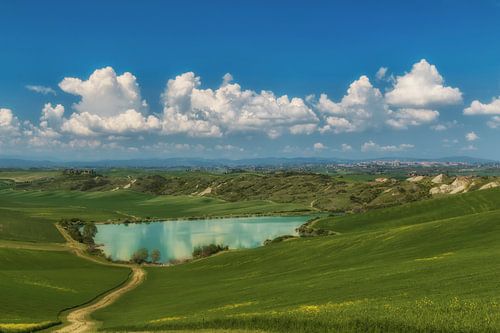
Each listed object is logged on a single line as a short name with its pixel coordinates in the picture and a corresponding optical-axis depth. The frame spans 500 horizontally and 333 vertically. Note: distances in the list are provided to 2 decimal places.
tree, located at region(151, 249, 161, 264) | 129.98
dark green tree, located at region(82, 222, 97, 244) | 165.06
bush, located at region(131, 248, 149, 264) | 125.12
